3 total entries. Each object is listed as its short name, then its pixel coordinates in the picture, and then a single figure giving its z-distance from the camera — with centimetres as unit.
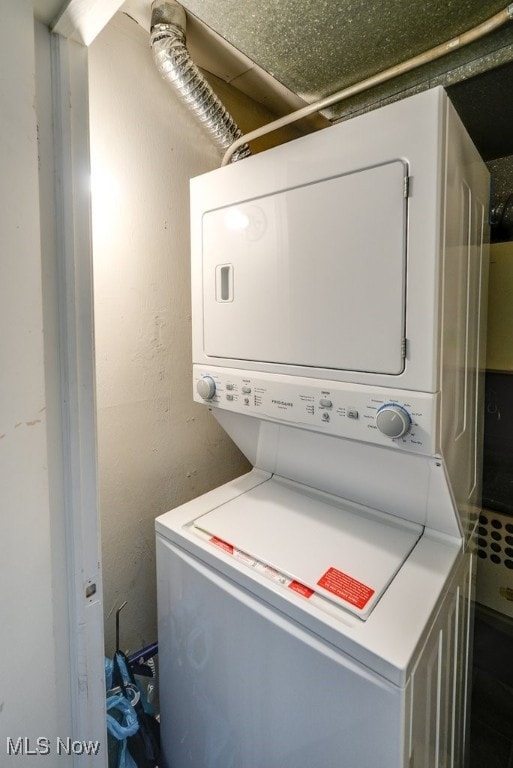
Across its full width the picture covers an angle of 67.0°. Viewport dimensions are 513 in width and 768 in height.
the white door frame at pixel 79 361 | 69
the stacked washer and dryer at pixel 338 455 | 94
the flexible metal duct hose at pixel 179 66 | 140
